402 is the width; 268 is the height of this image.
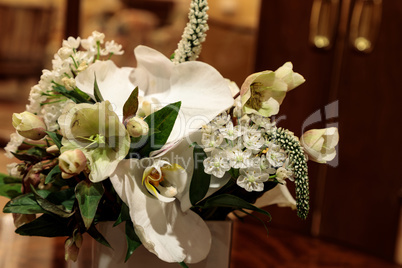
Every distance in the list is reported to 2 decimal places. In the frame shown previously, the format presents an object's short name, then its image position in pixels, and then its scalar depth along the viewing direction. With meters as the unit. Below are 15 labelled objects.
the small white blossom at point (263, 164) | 0.62
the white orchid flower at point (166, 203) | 0.62
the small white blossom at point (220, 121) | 0.62
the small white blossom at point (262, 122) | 0.64
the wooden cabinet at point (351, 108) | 2.05
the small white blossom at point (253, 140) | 0.62
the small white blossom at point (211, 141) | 0.61
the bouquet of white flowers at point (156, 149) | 0.61
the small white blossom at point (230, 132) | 0.61
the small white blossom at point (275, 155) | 0.62
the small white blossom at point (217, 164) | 0.61
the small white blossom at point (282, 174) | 0.63
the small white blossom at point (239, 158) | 0.60
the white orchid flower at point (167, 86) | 0.68
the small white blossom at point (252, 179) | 0.62
